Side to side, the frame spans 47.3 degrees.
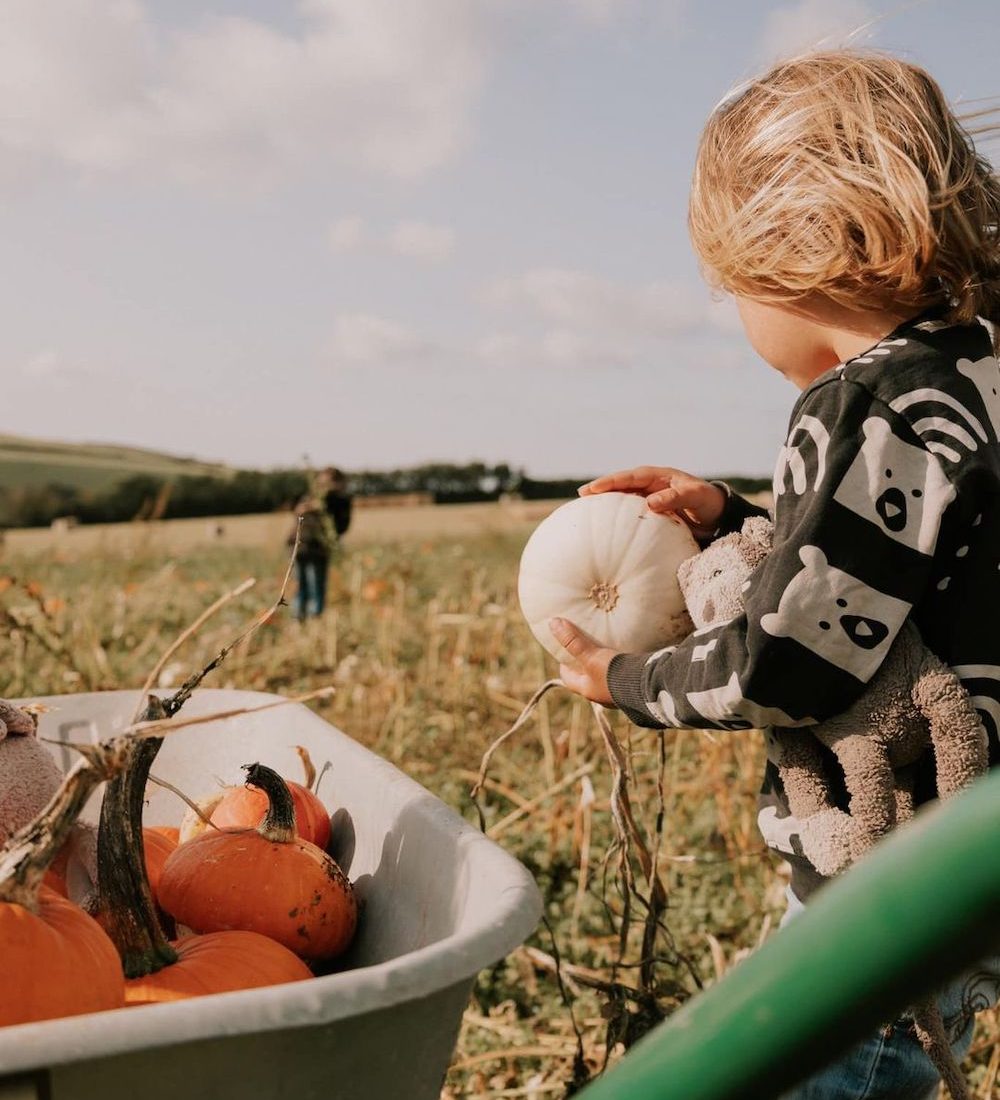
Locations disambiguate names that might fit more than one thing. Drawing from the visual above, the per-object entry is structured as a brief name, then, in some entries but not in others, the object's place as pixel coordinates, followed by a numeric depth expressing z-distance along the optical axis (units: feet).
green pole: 1.39
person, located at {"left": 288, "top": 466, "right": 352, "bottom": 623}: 26.35
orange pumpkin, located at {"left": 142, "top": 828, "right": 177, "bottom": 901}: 4.46
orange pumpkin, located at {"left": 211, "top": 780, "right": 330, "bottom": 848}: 4.81
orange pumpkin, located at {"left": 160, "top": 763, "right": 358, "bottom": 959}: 4.10
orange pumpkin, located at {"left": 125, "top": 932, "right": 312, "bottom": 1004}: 3.48
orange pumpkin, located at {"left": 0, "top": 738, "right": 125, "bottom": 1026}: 3.03
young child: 4.44
